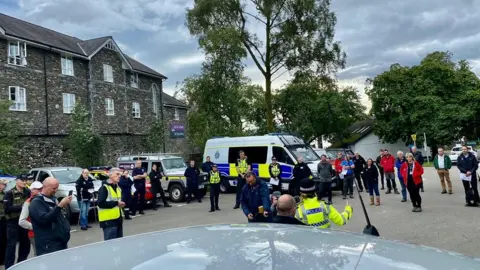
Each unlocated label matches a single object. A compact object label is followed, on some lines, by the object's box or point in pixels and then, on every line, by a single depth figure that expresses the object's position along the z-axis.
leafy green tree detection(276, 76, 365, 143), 32.19
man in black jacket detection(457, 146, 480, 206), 12.48
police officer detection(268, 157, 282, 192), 14.78
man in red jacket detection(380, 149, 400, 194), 16.23
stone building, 26.17
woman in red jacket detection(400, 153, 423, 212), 12.12
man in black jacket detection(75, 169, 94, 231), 12.11
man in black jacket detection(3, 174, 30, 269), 6.86
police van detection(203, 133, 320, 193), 17.80
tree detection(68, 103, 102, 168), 26.30
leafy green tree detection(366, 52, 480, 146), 42.94
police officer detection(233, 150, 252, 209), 15.09
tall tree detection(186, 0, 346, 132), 30.77
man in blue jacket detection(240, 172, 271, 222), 8.02
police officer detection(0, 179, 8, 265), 7.20
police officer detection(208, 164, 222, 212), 14.59
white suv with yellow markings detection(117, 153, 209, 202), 17.78
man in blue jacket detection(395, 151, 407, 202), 14.25
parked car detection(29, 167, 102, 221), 12.83
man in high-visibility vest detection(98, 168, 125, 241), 7.01
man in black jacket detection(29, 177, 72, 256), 5.43
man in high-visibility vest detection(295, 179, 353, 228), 5.54
